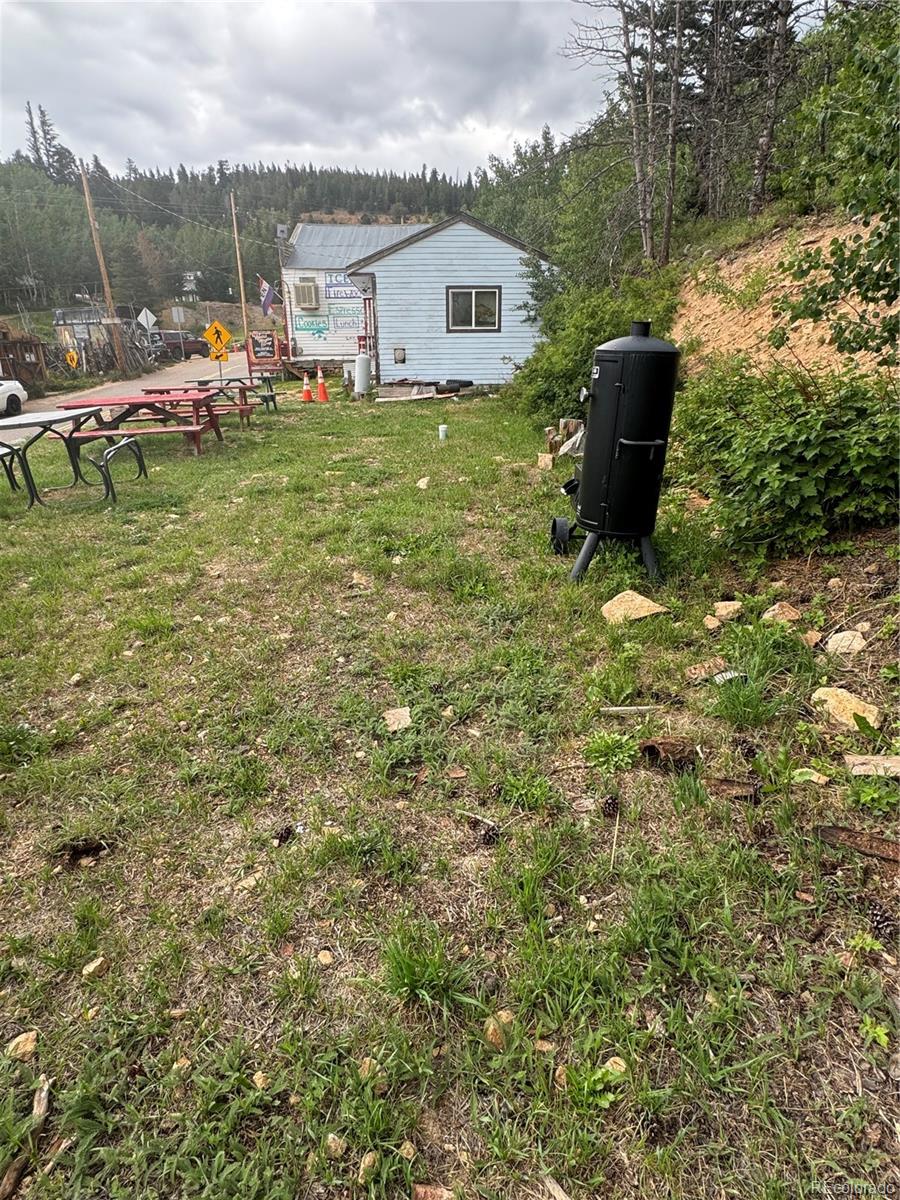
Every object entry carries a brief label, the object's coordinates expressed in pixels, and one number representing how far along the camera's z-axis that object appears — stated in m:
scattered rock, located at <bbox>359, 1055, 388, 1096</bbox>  1.41
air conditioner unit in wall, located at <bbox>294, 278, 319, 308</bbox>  27.69
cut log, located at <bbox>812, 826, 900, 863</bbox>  1.77
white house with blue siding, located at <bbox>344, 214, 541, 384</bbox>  14.47
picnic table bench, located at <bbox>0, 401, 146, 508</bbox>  6.38
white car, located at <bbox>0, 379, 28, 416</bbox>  16.34
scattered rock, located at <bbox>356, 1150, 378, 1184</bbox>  1.25
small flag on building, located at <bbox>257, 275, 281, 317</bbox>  24.03
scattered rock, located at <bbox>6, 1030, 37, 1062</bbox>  1.51
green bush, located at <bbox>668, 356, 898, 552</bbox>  3.12
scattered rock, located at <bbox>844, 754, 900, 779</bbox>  1.98
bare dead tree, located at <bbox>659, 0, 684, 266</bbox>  10.15
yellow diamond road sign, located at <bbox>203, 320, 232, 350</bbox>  14.51
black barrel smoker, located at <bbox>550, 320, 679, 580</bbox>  3.33
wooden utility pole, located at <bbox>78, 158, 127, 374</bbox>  28.50
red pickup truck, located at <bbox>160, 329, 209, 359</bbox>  41.91
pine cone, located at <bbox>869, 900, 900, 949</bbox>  1.58
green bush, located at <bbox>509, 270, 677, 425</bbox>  9.49
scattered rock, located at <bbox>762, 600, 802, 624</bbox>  2.96
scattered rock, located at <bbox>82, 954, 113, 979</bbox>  1.69
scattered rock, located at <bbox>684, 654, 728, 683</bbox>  2.78
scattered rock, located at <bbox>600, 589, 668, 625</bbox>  3.33
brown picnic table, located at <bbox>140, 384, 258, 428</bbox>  10.27
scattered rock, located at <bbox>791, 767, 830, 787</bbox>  2.08
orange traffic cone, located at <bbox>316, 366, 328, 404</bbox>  15.62
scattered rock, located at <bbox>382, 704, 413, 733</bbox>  2.71
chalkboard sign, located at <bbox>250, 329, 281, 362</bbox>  29.13
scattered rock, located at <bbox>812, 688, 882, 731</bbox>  2.26
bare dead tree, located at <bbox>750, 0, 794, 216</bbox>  10.13
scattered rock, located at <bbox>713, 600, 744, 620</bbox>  3.17
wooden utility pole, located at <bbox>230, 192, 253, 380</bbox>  28.98
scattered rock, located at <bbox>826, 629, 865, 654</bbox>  2.65
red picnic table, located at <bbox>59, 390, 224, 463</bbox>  8.65
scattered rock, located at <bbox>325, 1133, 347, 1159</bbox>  1.30
